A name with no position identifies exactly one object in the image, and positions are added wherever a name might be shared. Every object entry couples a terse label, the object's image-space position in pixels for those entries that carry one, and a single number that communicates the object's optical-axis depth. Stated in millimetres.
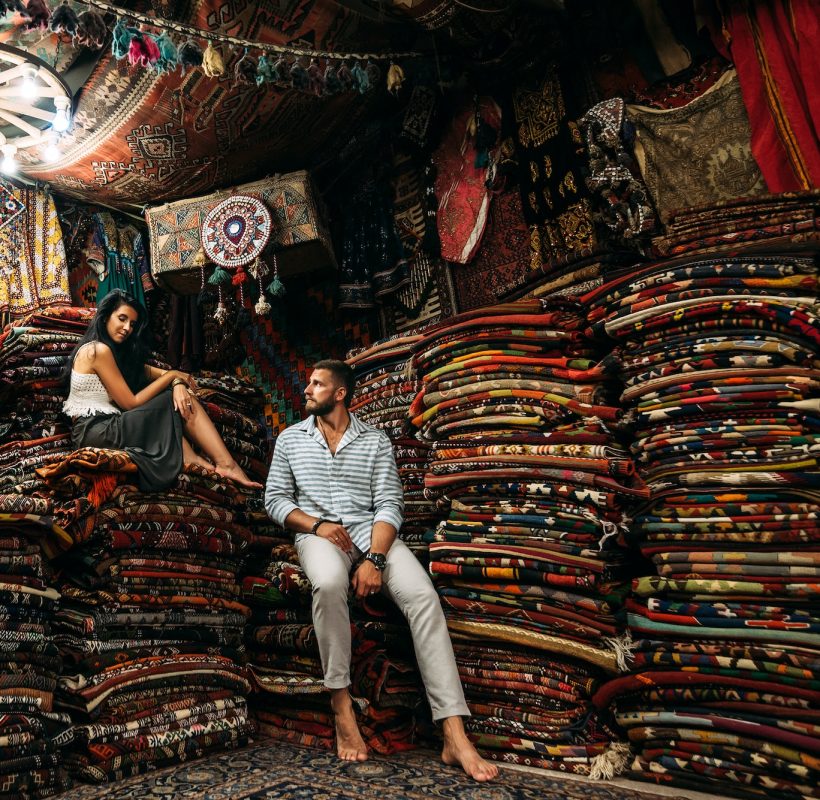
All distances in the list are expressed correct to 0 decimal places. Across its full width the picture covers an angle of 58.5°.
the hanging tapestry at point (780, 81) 2732
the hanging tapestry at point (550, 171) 3375
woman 2977
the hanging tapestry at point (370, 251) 4203
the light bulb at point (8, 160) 3801
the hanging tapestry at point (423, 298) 3993
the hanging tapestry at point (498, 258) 3646
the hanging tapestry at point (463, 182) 3826
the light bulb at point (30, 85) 3426
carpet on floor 1990
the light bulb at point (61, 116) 3520
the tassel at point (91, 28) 2795
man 2395
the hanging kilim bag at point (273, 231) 4180
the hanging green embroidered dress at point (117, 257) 4809
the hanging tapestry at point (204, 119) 3455
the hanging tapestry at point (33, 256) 4461
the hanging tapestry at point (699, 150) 3010
